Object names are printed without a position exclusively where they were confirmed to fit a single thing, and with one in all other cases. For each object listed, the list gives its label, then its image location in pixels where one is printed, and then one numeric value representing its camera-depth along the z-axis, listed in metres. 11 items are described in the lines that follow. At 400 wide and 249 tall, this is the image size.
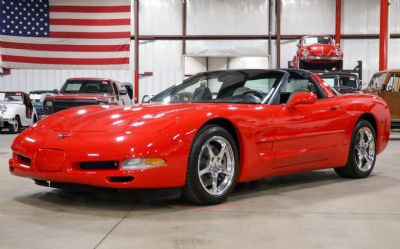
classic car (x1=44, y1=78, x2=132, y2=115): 14.29
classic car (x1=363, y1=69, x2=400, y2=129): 13.93
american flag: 21.33
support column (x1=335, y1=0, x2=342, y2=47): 22.95
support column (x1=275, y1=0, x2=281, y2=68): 23.55
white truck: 15.53
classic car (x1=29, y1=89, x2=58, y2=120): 20.62
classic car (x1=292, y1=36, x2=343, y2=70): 18.67
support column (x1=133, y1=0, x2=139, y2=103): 23.89
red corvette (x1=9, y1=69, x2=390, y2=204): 4.05
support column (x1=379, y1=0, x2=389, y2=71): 18.84
